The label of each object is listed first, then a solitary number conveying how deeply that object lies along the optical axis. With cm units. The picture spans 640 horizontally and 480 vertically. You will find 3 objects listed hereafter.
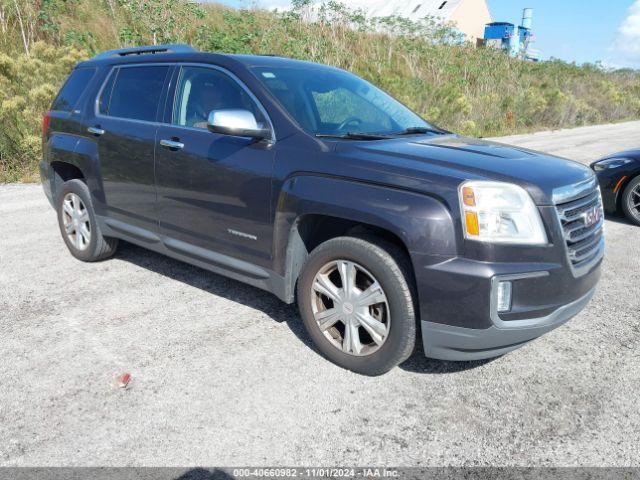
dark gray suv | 277
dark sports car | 692
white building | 4703
